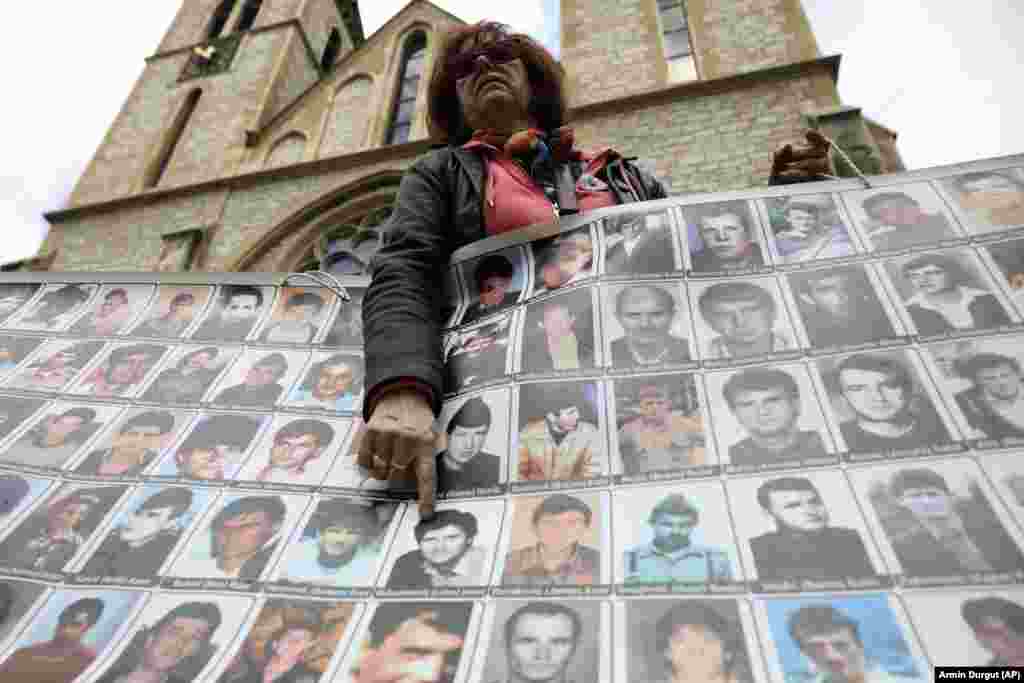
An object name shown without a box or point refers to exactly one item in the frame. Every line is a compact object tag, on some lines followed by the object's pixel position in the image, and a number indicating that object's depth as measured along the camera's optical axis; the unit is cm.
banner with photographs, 72
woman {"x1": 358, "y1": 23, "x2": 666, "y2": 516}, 109
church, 524
